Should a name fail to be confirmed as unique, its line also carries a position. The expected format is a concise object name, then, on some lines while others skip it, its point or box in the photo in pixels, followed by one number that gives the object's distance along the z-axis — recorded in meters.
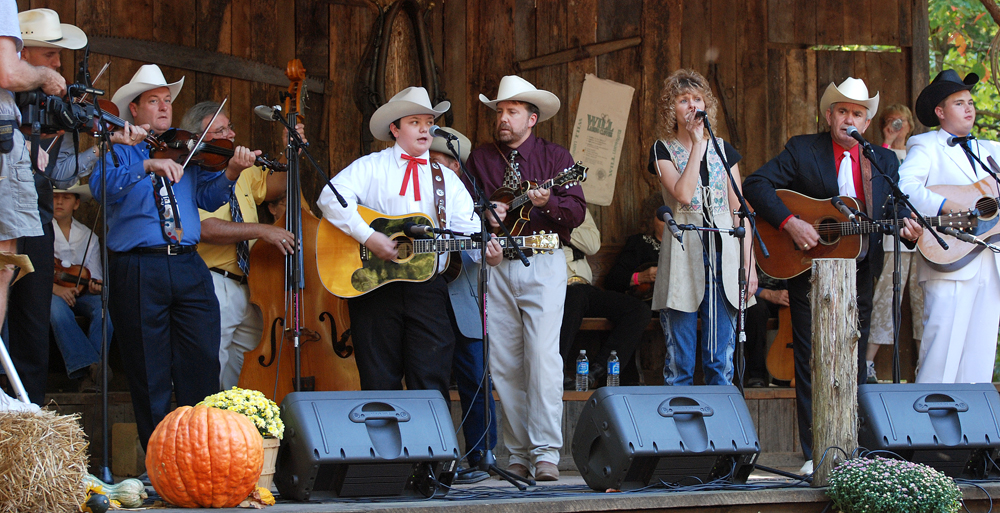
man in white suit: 10.02
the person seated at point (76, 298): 10.46
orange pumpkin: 6.65
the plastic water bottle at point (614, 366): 12.29
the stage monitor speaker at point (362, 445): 7.12
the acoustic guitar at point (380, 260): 9.09
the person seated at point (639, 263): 13.01
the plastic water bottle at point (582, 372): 12.15
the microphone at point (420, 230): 8.77
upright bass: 10.12
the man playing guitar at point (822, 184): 10.04
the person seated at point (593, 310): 12.25
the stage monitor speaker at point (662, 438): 7.57
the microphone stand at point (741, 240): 8.52
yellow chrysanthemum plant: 7.25
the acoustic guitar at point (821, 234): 9.94
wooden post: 8.06
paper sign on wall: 13.99
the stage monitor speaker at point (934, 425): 8.13
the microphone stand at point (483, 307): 8.12
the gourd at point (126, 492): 6.81
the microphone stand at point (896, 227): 9.03
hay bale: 5.93
